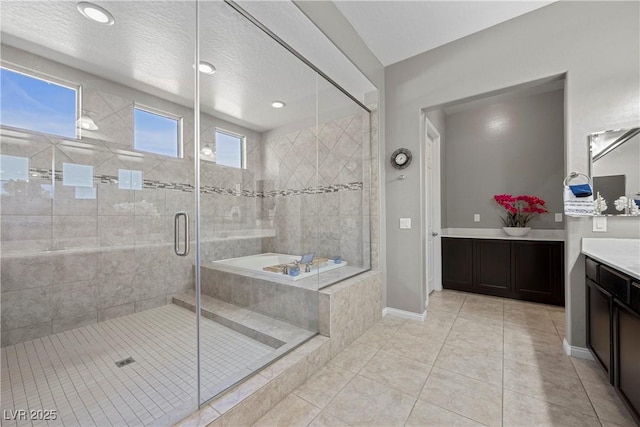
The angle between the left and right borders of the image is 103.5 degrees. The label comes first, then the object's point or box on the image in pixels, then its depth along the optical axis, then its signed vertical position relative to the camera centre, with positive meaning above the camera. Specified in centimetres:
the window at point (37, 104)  200 +97
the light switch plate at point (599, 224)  198 -9
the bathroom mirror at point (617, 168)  191 +34
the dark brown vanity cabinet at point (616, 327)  127 -69
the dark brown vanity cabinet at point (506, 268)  320 -76
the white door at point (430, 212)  354 +1
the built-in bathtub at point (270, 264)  210 -44
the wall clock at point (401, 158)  282 +63
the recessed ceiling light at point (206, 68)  174 +104
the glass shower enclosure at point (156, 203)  170 +12
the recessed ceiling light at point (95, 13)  192 +159
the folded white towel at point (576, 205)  197 +6
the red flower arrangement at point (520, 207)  360 +8
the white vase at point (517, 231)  356 -26
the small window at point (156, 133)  230 +80
